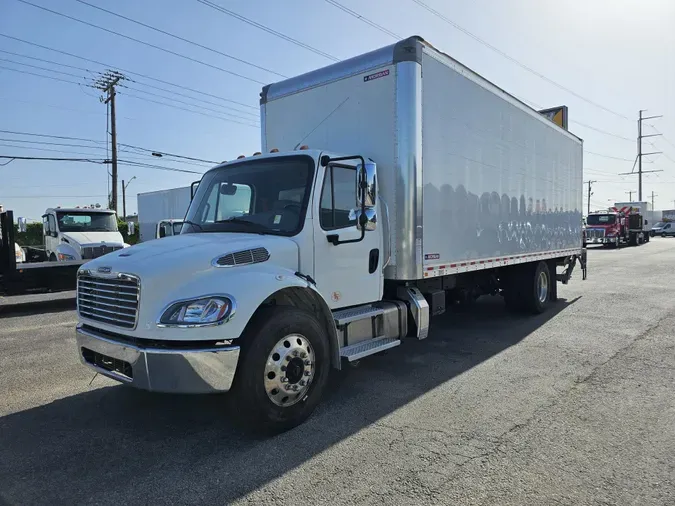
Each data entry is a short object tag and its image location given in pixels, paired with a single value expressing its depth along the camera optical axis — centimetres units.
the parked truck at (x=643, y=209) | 4062
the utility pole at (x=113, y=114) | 2898
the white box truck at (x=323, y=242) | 364
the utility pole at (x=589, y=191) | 9560
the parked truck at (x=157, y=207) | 2902
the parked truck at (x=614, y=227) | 3469
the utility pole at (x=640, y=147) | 7612
